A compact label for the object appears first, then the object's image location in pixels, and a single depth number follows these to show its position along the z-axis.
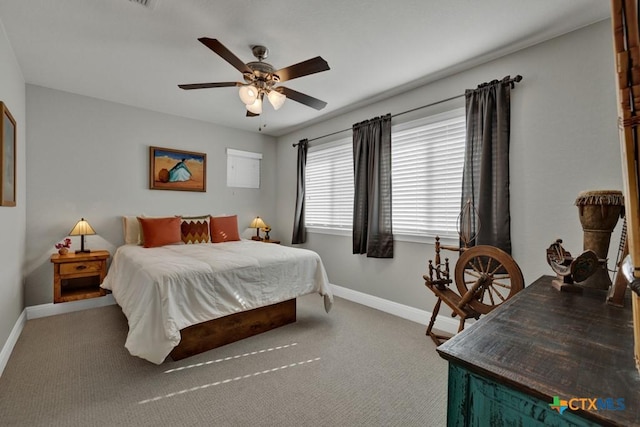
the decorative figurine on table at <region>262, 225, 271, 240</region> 4.86
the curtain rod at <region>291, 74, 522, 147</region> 2.40
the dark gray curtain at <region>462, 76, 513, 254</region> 2.45
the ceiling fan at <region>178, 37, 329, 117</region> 2.13
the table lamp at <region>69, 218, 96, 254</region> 3.32
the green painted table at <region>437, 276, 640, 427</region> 0.52
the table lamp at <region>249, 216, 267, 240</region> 4.87
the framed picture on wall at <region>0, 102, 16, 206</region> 2.09
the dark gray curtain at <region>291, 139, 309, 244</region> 4.64
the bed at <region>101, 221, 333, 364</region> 2.06
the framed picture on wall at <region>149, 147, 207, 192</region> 4.01
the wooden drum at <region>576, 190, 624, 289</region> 1.25
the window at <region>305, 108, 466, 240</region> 2.86
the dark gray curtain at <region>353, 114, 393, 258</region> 3.37
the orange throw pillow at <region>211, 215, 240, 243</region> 4.07
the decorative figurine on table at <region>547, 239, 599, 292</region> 1.16
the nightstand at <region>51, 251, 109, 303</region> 3.14
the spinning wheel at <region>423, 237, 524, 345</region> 1.94
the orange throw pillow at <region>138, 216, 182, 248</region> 3.52
